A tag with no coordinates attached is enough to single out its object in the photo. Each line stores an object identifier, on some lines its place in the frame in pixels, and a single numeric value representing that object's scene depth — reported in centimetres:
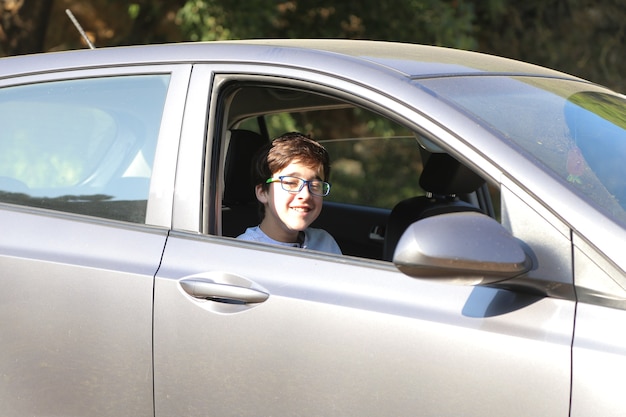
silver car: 423
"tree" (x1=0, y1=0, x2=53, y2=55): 1881
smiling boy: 618
